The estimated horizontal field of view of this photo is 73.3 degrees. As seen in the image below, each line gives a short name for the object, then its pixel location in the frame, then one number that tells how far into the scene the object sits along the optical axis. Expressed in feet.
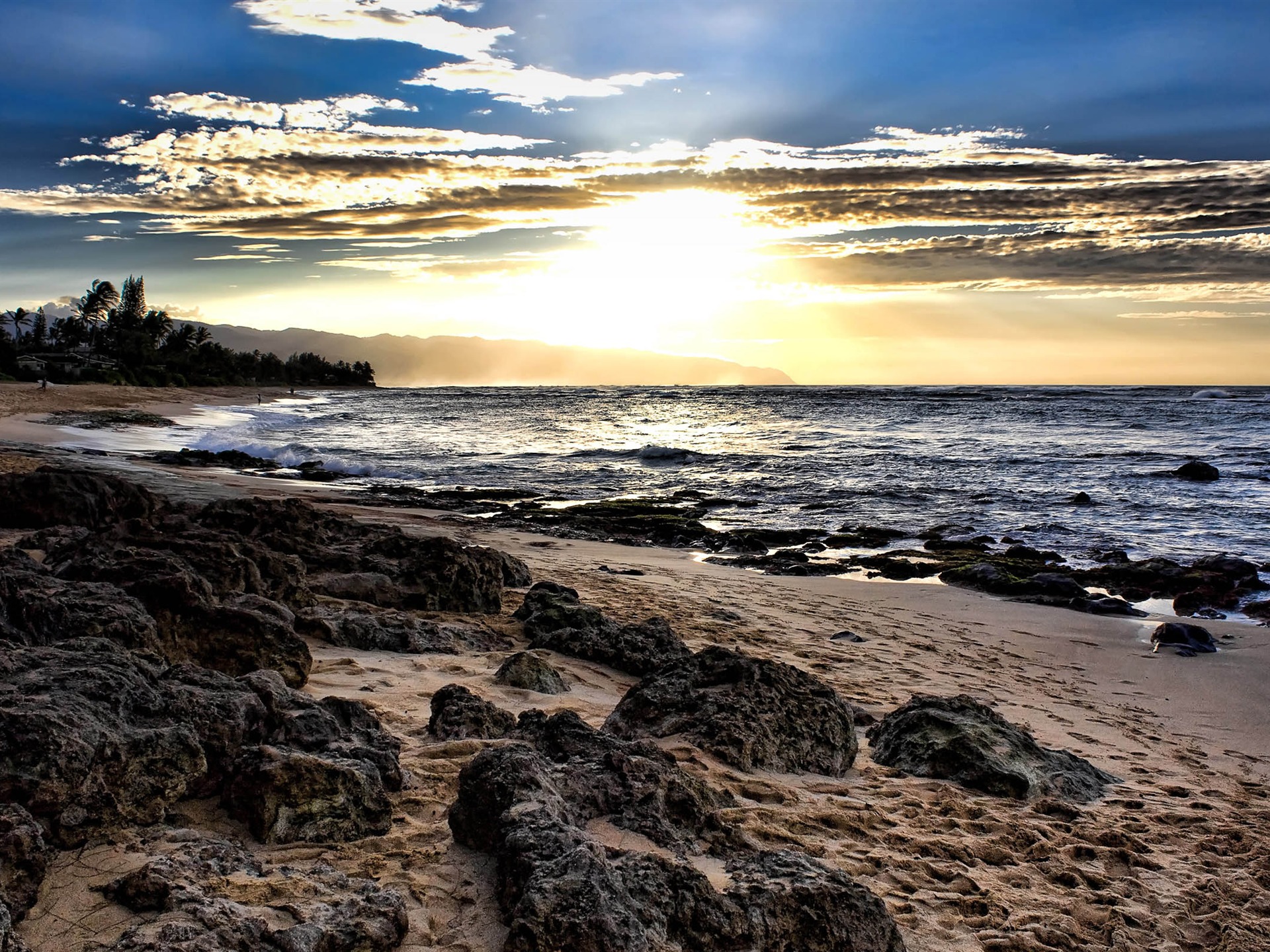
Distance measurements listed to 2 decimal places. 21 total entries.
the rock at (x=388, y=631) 20.45
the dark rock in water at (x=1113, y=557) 44.81
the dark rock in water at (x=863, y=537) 49.08
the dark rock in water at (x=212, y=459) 72.33
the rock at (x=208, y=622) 15.83
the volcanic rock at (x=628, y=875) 9.07
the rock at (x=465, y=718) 14.84
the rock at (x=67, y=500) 29.22
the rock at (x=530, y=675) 18.65
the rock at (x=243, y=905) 8.07
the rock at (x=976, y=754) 15.92
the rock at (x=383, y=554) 25.44
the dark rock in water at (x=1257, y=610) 34.58
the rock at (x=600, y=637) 21.85
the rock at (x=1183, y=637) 29.32
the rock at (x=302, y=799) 10.73
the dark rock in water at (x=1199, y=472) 77.15
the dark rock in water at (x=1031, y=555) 45.70
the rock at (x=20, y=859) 8.29
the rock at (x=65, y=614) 14.03
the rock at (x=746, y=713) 15.78
